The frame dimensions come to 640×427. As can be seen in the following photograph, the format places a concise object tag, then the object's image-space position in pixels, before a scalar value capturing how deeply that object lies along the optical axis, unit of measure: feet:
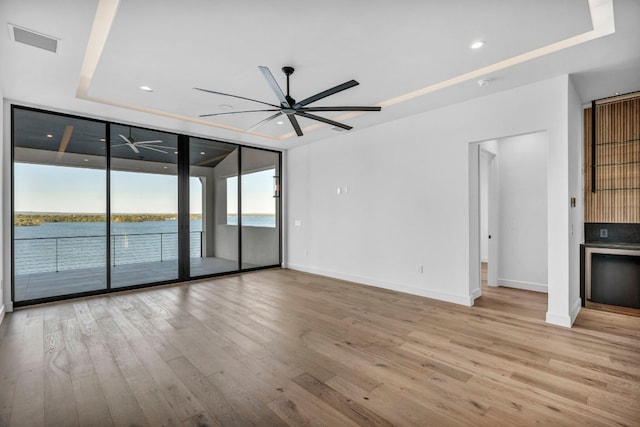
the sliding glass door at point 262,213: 23.62
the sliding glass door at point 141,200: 17.21
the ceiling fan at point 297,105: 9.46
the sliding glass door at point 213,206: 20.22
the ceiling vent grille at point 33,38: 8.51
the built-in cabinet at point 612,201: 13.29
